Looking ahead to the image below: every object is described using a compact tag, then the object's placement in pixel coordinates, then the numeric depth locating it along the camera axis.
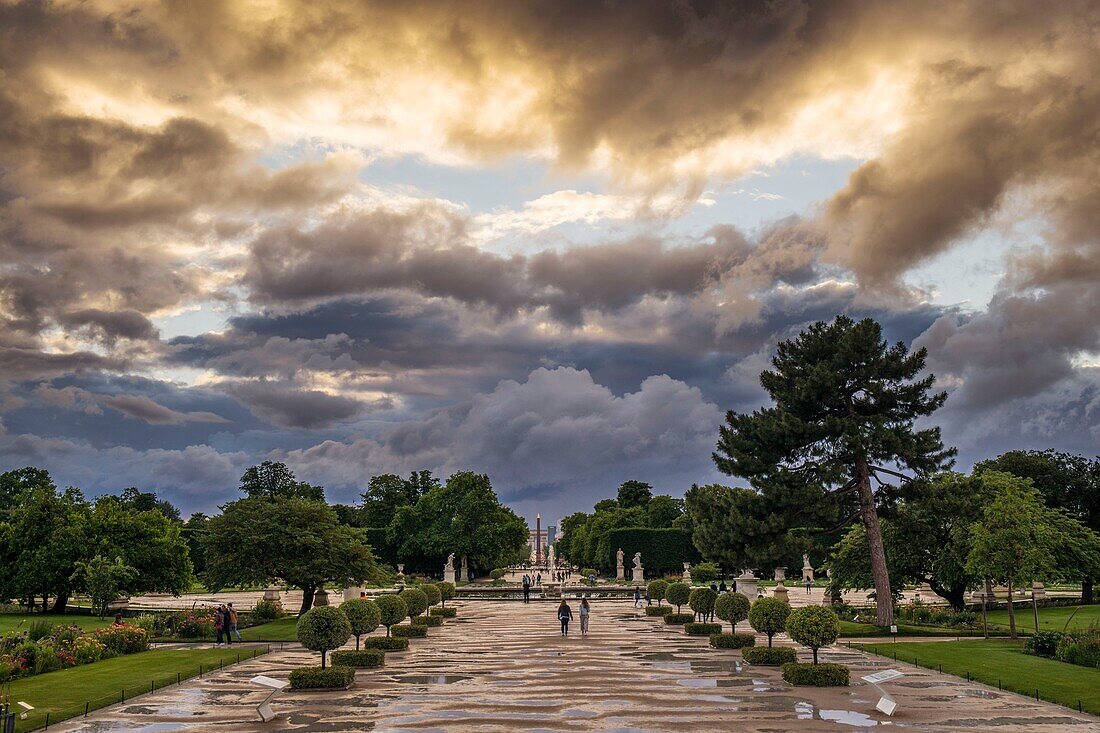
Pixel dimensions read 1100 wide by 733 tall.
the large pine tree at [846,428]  40.22
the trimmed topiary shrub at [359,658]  28.14
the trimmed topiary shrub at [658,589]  53.00
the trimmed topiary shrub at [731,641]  34.53
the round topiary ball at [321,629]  25.31
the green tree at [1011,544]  35.78
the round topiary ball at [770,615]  30.02
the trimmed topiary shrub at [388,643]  34.03
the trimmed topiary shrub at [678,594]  46.88
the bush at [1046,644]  30.84
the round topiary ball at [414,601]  41.62
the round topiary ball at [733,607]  34.85
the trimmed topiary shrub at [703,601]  40.78
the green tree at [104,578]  44.56
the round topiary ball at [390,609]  35.31
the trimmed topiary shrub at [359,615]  30.02
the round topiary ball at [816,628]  26.08
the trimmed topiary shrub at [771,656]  28.86
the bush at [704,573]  79.56
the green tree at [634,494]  165.62
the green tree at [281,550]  43.06
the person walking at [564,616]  39.53
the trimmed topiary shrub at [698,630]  39.59
